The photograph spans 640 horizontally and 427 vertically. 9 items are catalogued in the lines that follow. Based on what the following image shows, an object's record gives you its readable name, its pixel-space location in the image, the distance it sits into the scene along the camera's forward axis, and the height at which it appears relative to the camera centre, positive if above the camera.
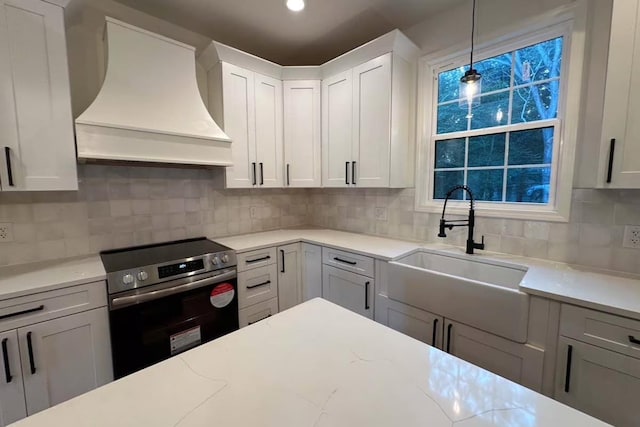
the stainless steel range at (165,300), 1.62 -0.71
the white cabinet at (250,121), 2.34 +0.61
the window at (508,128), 1.73 +0.44
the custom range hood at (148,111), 1.67 +0.52
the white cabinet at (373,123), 2.23 +0.57
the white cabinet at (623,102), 1.29 +0.42
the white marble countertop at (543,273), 1.22 -0.47
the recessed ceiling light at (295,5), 1.90 +1.28
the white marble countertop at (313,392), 0.57 -0.47
